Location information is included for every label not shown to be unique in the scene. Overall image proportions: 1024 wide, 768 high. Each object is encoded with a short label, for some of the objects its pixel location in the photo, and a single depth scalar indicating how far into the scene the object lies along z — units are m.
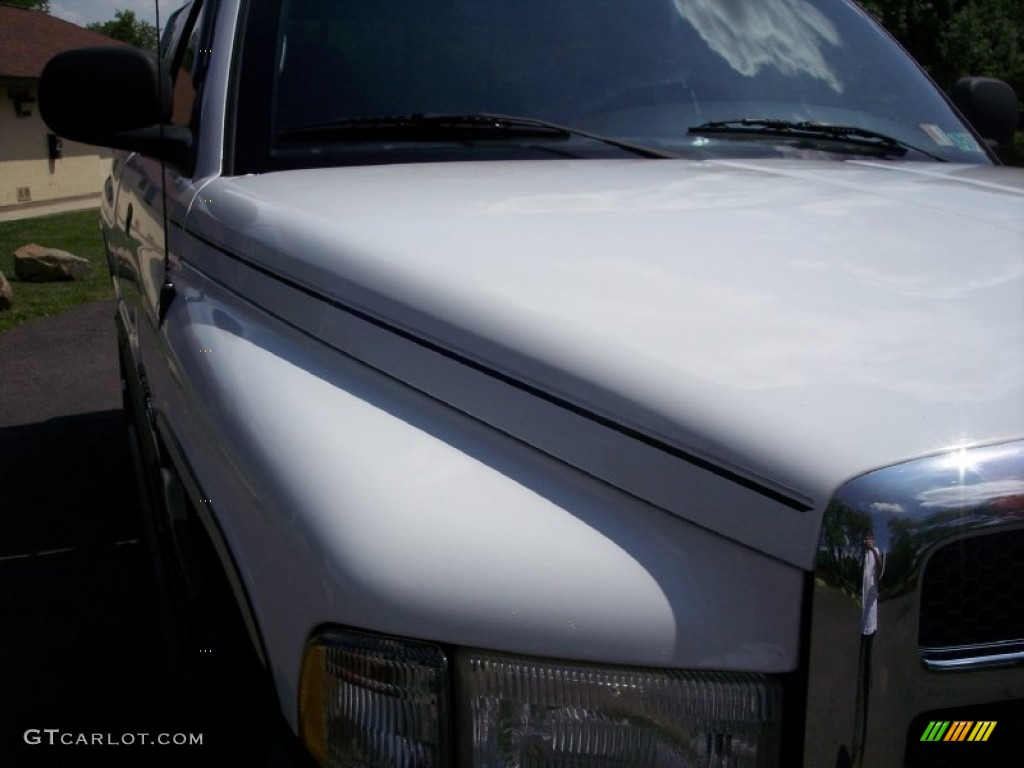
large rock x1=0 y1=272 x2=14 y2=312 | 11.41
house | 26.66
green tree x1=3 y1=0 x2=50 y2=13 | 53.97
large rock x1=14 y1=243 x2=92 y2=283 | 13.59
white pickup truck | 1.25
